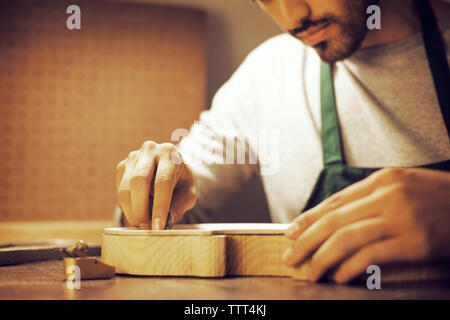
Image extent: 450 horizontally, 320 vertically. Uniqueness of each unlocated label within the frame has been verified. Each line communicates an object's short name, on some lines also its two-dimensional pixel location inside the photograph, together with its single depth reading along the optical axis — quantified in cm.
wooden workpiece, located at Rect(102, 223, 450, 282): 62
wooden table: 48
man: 58
